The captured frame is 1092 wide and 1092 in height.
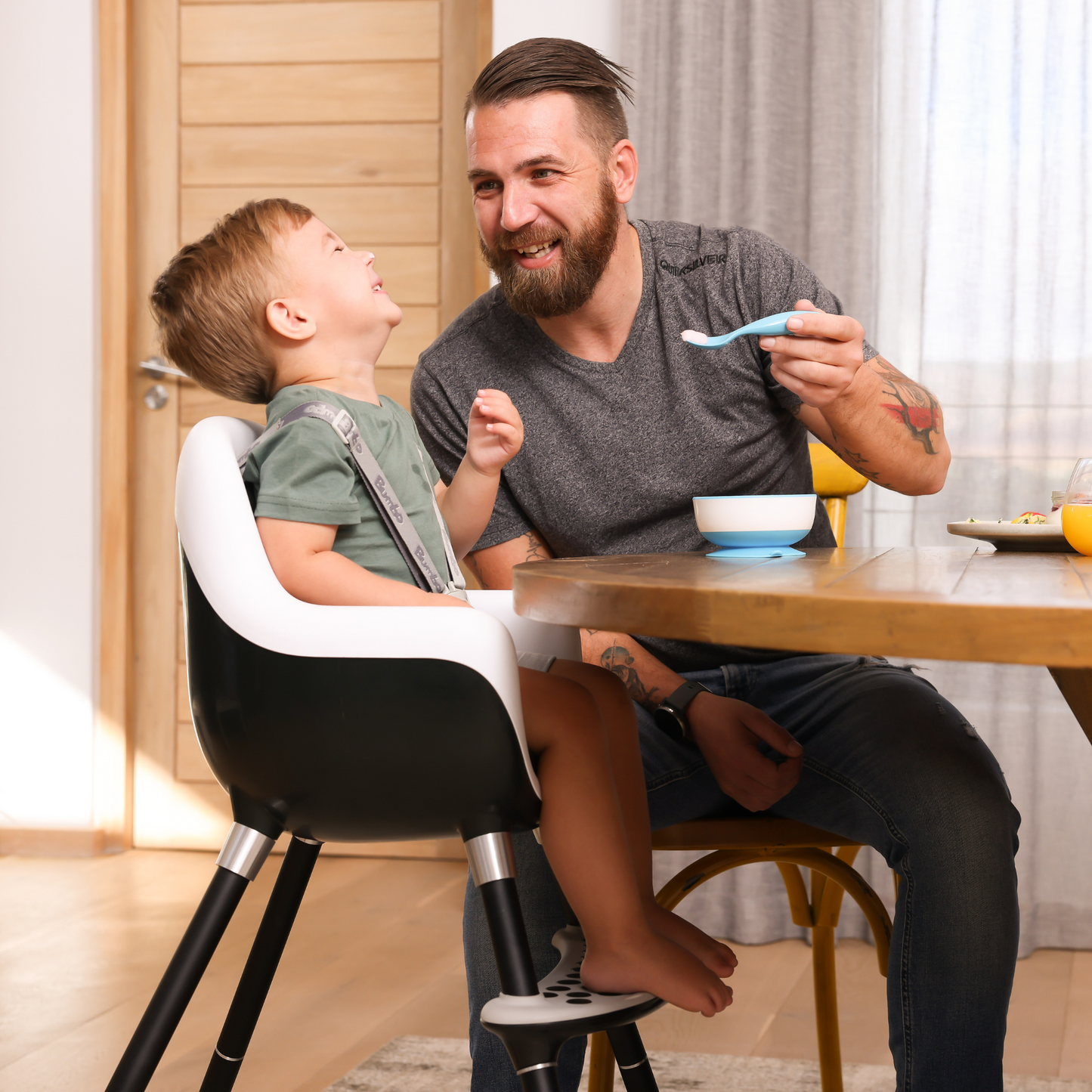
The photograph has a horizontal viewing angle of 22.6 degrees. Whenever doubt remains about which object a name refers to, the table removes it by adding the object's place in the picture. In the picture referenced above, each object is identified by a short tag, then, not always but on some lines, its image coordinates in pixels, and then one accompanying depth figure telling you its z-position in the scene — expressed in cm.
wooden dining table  198
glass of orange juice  239
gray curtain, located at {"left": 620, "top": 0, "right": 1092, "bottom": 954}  399
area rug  304
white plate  251
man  260
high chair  225
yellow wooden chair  261
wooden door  493
